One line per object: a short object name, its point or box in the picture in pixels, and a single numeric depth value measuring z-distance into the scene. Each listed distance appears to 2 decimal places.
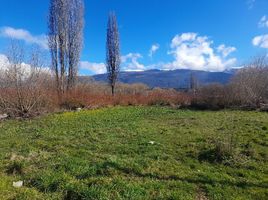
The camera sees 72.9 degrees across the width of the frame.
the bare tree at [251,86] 14.45
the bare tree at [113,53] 20.66
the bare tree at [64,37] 15.43
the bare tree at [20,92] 10.31
